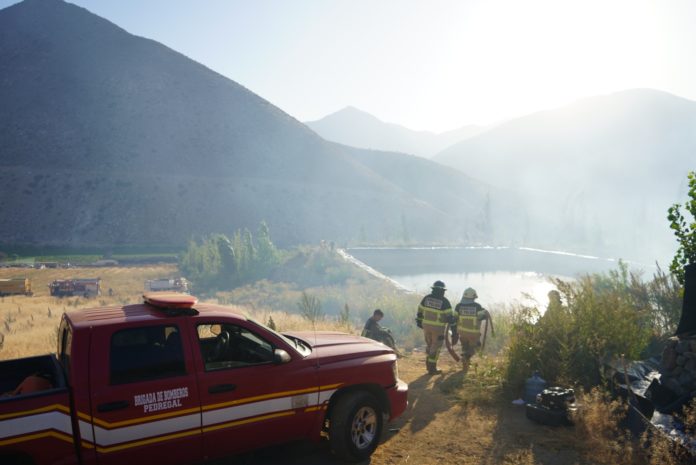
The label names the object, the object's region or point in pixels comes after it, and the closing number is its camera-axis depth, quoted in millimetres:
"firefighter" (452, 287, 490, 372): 10047
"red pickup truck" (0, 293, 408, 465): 4121
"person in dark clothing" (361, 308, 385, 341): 10959
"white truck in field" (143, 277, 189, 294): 31234
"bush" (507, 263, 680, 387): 8180
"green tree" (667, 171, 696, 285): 8133
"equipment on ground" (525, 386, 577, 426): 6969
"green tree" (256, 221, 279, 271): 41469
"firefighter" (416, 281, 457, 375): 10016
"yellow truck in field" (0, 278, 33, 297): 28805
